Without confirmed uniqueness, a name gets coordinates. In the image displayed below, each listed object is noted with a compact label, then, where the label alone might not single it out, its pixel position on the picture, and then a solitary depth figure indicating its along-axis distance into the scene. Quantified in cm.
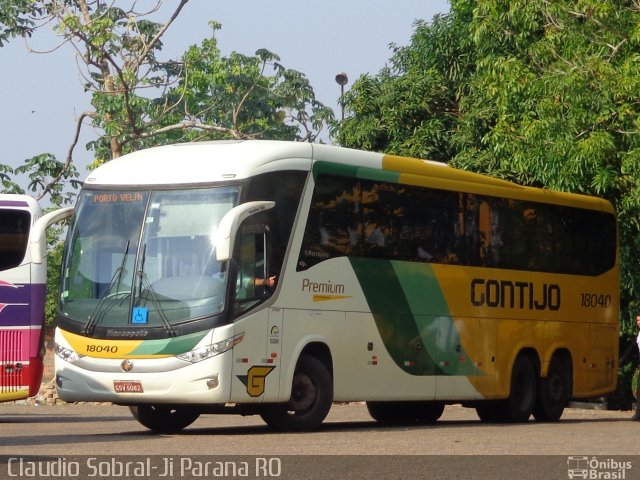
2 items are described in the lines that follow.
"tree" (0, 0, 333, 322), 2986
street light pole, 3709
